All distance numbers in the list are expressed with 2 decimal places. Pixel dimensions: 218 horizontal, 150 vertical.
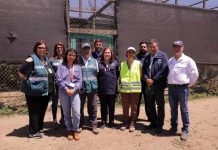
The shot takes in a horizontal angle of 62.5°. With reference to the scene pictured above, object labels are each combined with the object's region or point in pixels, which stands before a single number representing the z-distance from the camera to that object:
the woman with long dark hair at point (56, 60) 3.44
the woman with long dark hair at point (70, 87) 3.16
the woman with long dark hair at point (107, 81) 3.49
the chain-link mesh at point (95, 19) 4.95
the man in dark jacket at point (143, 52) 3.84
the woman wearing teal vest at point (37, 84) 3.14
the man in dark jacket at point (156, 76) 3.37
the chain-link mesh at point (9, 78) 4.47
